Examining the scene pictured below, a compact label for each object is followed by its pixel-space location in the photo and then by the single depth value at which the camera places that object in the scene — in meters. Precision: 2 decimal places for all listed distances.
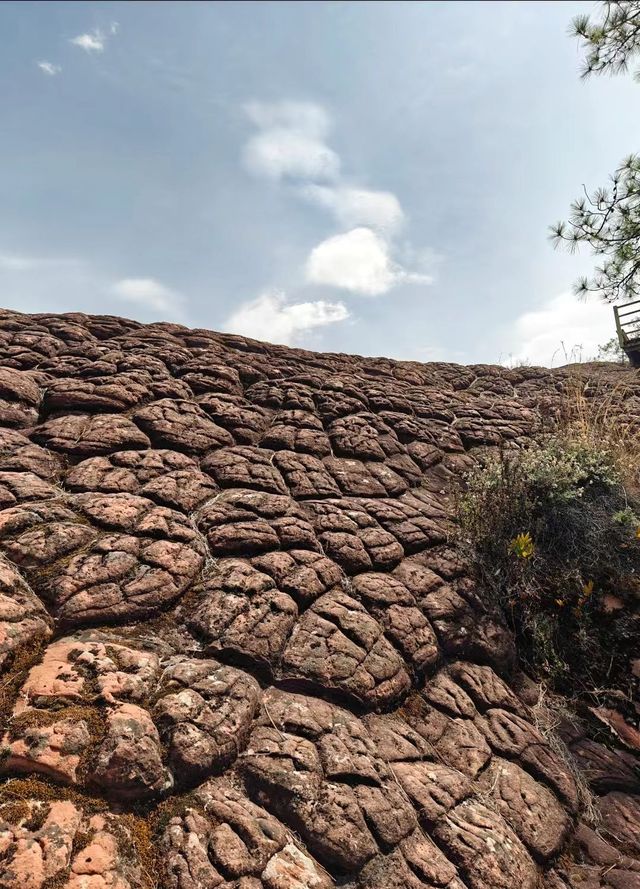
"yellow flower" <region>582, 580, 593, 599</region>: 3.96
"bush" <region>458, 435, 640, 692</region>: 3.93
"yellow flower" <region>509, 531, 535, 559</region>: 4.10
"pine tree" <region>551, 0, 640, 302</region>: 5.94
